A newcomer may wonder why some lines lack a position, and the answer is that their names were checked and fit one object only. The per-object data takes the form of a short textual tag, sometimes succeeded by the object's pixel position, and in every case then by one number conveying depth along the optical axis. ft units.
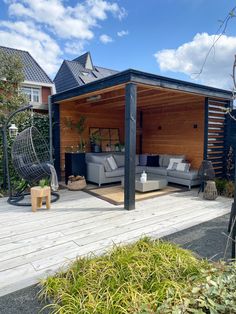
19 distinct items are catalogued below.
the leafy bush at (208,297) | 4.25
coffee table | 17.51
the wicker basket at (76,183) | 19.13
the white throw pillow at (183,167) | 20.92
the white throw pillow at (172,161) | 22.15
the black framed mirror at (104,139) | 24.99
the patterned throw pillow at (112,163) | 21.39
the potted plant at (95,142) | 24.64
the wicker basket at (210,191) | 16.33
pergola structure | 13.92
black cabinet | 21.07
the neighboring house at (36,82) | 34.81
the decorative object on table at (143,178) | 17.71
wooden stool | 13.53
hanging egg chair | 15.10
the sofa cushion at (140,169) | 23.41
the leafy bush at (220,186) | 18.04
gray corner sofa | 20.01
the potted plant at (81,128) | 23.24
